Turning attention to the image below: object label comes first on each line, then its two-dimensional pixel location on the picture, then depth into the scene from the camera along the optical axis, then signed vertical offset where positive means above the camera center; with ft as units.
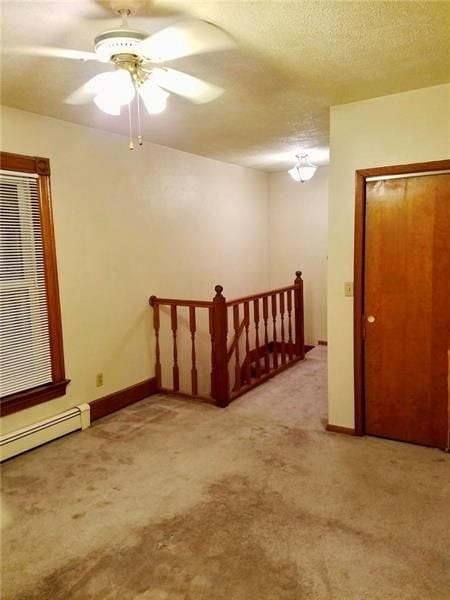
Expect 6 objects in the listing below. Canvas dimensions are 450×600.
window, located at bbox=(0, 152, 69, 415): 9.68 -0.75
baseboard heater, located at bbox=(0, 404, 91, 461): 9.68 -4.16
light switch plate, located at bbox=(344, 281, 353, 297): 10.34 -0.94
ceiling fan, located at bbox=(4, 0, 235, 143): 5.54 +2.75
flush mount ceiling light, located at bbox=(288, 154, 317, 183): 15.28 +2.87
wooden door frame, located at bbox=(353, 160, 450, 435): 9.62 -0.60
